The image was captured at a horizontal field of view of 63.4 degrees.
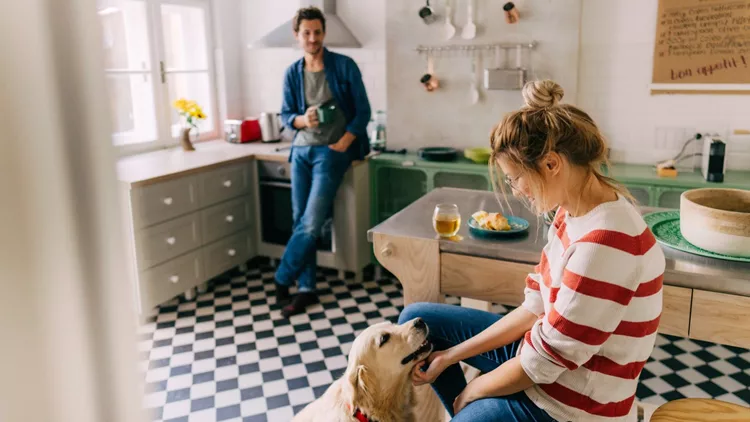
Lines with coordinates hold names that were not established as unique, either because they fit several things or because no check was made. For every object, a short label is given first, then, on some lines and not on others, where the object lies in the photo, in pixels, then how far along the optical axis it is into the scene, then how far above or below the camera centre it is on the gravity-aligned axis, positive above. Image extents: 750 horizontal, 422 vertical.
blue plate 1.86 -0.43
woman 1.27 -0.41
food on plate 1.90 -0.41
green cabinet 3.33 -0.54
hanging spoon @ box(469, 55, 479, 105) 4.02 +0.03
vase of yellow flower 4.13 -0.11
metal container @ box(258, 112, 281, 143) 4.63 -0.23
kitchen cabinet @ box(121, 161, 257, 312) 3.38 -0.78
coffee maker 3.23 -0.40
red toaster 4.58 -0.25
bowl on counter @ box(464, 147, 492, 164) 3.85 -0.40
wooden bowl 1.55 -0.36
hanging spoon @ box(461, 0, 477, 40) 3.92 +0.42
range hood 4.12 +0.40
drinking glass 1.88 -0.39
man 3.60 -0.26
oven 4.08 -0.75
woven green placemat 1.61 -0.43
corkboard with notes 3.34 +0.24
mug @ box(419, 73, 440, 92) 4.12 +0.07
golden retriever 1.66 -0.76
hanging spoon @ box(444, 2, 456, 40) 3.98 +0.44
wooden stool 1.49 -0.80
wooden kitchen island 1.53 -0.51
